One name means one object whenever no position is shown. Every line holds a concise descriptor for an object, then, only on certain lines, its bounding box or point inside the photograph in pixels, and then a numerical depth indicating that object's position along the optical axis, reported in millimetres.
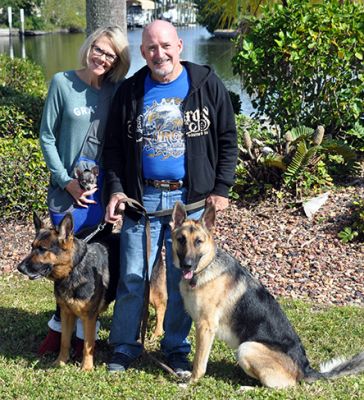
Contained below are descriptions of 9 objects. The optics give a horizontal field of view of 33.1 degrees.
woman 4508
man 4309
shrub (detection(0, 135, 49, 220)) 7852
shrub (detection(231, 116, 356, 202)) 8039
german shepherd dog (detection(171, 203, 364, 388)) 4301
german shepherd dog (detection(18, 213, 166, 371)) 4426
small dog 4582
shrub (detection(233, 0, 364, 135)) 8445
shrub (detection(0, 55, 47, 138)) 9156
